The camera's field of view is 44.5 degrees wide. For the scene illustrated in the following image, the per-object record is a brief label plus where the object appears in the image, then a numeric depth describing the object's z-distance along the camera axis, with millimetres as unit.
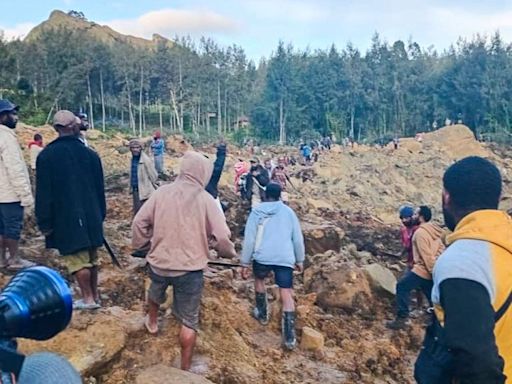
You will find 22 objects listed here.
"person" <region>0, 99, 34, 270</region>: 5020
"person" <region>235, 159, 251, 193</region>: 12886
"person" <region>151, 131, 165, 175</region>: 15695
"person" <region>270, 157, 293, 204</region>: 13969
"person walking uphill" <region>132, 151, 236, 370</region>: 4184
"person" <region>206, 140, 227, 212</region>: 7672
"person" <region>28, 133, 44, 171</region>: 11281
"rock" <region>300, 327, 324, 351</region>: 5785
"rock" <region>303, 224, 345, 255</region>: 10141
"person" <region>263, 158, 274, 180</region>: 15049
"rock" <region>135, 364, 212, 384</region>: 3893
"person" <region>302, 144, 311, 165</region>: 32694
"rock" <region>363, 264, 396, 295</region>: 7787
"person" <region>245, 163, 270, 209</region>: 10375
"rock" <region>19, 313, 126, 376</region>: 4082
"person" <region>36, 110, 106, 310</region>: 4387
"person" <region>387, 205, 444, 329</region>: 6275
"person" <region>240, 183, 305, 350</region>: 5684
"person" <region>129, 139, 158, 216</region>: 8516
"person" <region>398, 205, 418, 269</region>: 7309
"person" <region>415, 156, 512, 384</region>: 1998
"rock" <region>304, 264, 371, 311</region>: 7418
